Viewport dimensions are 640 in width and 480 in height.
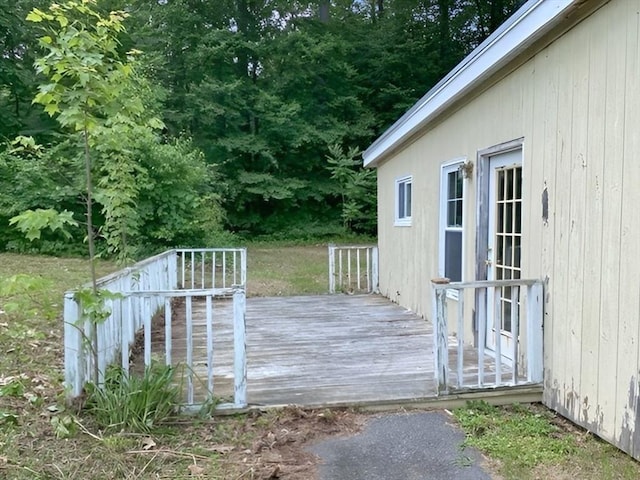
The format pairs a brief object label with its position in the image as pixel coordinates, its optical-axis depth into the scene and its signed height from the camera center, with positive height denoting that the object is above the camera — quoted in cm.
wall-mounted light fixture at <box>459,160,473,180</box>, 475 +52
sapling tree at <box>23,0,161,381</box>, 279 +77
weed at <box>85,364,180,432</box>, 282 -102
